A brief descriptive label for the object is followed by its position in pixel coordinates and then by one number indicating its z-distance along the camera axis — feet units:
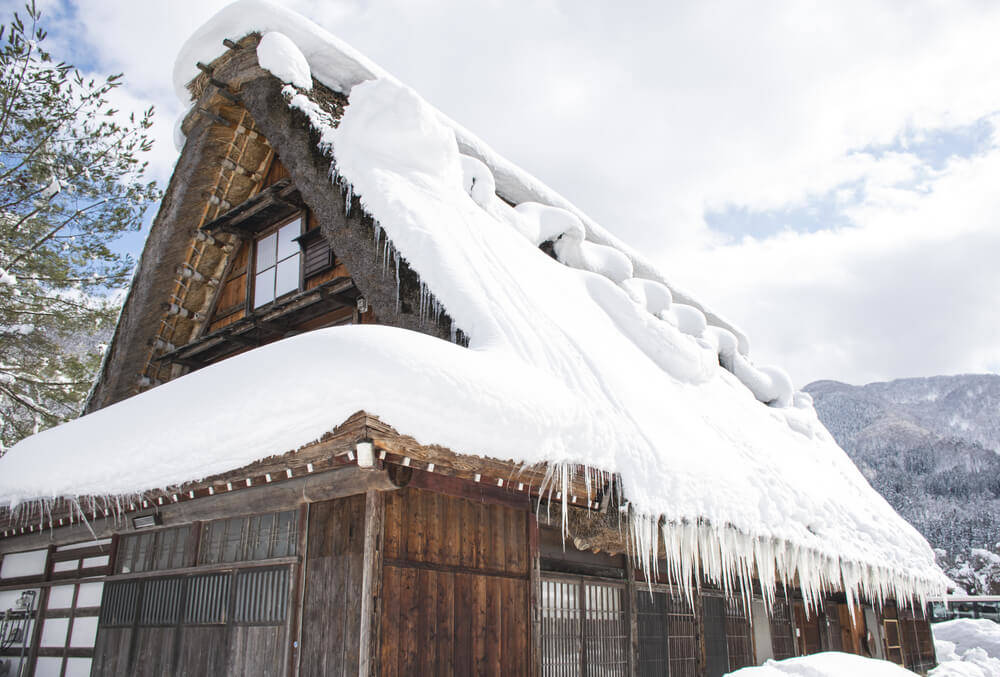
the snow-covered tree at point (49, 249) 27.45
